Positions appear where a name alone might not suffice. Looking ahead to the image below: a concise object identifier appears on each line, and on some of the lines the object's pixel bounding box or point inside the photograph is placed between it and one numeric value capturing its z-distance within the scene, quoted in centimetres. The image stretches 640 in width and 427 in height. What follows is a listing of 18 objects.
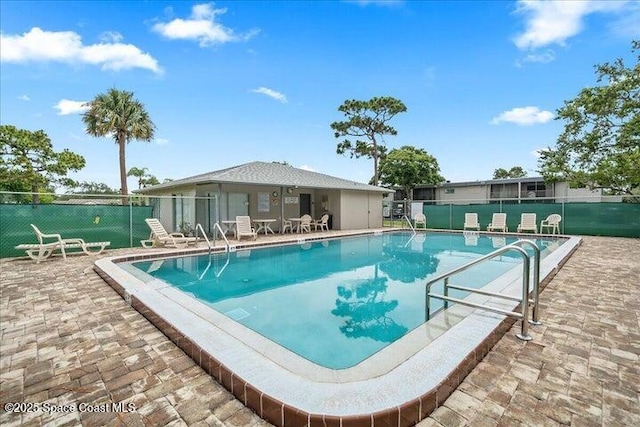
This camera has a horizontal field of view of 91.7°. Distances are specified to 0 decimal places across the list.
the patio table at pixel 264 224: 1409
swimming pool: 197
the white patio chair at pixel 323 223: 1556
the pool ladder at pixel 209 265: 737
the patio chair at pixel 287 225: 1533
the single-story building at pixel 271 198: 1399
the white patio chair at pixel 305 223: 1510
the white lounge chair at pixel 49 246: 769
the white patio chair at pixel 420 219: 1800
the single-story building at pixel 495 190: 2331
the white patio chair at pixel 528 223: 1446
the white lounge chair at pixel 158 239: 1018
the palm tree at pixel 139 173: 4185
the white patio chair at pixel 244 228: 1217
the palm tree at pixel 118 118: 1908
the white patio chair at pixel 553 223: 1437
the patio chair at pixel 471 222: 1620
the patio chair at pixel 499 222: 1536
